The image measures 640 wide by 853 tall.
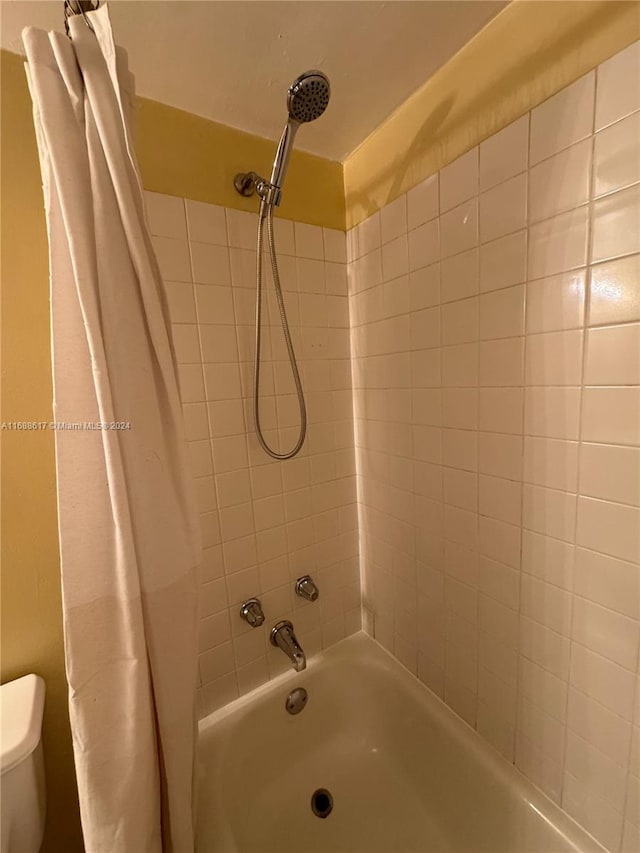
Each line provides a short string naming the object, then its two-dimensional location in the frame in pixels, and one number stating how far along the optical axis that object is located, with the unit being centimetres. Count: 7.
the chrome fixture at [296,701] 122
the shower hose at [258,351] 102
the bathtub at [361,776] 91
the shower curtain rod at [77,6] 61
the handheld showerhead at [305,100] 74
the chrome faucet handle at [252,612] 115
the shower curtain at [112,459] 60
